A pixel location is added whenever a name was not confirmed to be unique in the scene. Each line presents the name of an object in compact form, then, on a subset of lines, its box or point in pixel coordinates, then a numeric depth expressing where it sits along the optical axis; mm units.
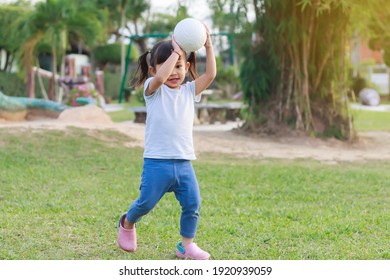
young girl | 4062
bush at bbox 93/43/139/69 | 34812
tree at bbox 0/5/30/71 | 25138
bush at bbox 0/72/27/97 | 24250
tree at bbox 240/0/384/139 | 11664
